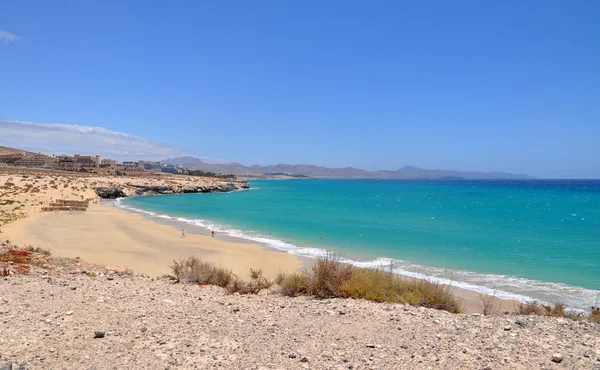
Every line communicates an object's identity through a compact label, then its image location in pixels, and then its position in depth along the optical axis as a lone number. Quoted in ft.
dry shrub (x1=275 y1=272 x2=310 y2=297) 28.32
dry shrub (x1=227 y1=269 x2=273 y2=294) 29.40
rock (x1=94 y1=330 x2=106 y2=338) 18.08
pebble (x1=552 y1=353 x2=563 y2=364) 16.15
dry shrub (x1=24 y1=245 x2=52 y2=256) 41.25
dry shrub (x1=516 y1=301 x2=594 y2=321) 25.18
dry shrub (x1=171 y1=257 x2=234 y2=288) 31.37
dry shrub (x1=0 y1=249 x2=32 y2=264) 34.58
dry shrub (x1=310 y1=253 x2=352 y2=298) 27.32
